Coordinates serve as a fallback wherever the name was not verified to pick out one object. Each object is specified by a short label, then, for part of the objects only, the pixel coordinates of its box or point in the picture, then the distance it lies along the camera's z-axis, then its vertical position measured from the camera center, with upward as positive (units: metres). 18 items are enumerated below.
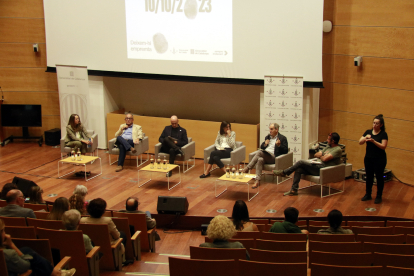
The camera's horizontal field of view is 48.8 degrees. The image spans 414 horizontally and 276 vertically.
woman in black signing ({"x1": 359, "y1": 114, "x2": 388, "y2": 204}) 6.48 -1.15
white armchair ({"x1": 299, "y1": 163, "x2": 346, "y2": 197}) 6.87 -1.55
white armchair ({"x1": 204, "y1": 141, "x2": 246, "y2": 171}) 7.95 -1.39
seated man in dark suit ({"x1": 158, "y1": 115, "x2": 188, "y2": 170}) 8.34 -1.15
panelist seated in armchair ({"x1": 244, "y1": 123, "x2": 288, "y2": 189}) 7.63 -1.25
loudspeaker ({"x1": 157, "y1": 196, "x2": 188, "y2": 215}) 6.35 -1.77
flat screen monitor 10.51 -0.83
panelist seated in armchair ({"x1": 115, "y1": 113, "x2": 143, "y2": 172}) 8.59 -1.14
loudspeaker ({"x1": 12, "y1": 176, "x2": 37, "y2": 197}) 6.49 -1.51
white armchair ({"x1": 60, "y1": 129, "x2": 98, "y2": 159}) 8.64 -1.30
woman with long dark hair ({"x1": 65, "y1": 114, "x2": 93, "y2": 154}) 8.47 -1.07
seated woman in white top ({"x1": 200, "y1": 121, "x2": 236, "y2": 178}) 8.07 -1.22
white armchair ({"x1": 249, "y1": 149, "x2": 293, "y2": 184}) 7.52 -1.45
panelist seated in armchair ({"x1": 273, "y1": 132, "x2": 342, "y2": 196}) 6.93 -1.34
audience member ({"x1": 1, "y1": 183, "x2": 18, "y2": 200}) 5.16 -1.23
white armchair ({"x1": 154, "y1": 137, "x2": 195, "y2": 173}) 8.39 -1.40
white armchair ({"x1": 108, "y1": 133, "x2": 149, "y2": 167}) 8.68 -1.35
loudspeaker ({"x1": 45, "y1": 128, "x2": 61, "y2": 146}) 10.42 -1.34
